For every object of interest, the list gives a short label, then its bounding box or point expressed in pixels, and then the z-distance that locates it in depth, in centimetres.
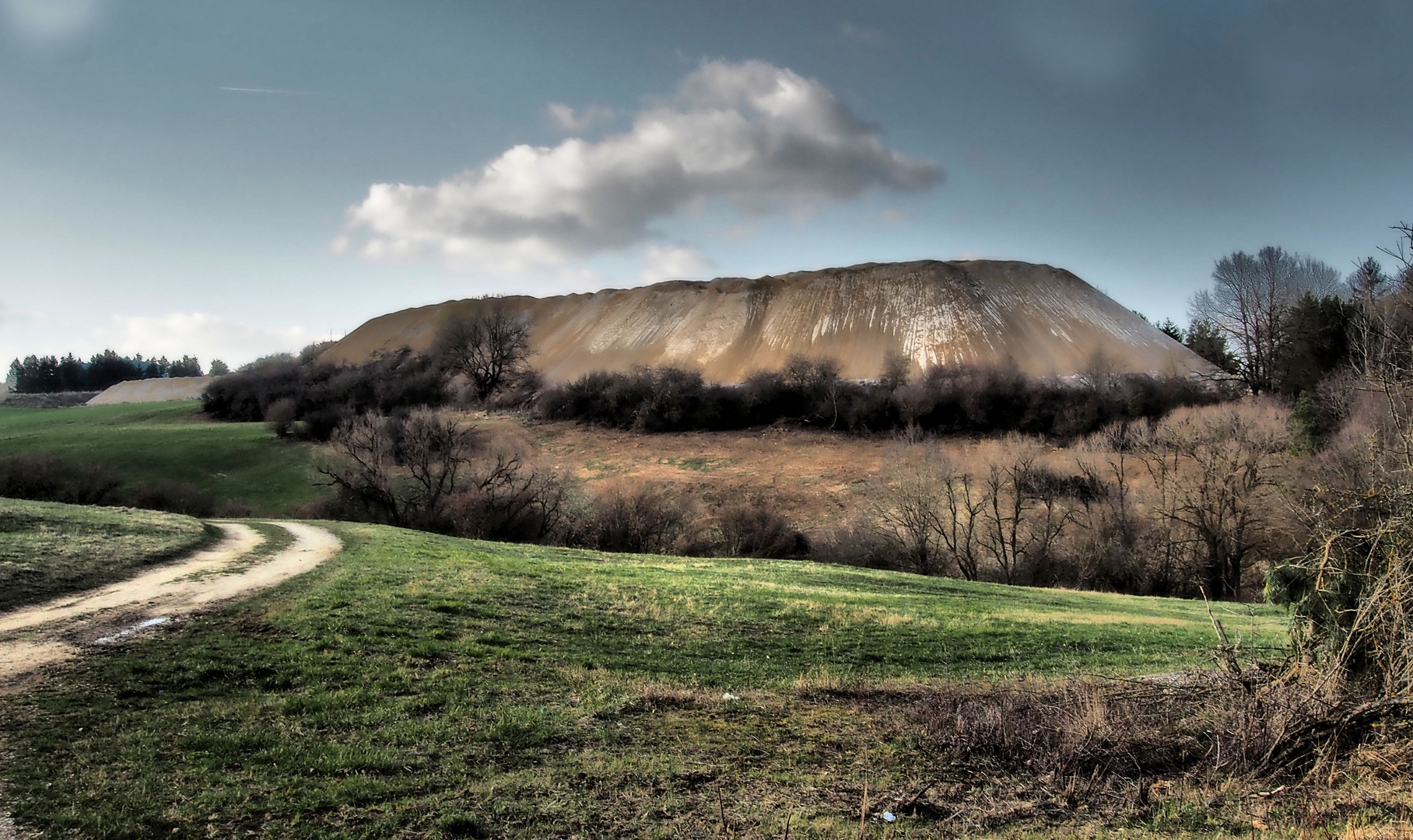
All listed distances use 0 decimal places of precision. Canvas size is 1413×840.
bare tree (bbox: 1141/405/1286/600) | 4372
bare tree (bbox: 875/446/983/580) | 4778
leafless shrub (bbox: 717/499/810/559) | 5066
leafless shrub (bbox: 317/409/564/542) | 4900
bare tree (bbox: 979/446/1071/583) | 4716
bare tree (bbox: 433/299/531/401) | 11456
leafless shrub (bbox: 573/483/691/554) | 5012
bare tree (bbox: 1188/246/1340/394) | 7088
